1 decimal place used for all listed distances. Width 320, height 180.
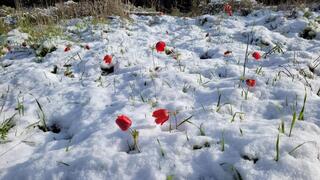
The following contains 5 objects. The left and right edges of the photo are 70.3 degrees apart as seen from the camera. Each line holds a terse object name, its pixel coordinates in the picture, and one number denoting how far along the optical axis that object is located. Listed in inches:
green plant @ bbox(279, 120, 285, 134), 56.5
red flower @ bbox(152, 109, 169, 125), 58.4
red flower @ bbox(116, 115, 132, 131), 55.3
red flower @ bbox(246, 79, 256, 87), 76.0
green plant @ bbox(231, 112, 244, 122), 64.2
